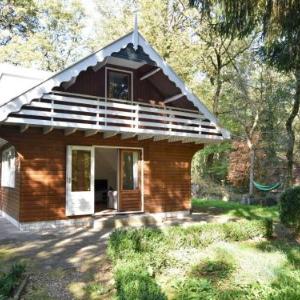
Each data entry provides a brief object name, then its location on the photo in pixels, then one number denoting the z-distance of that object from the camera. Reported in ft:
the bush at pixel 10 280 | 17.72
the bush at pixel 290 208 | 32.71
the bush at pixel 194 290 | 16.42
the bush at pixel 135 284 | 14.30
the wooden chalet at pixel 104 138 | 35.01
